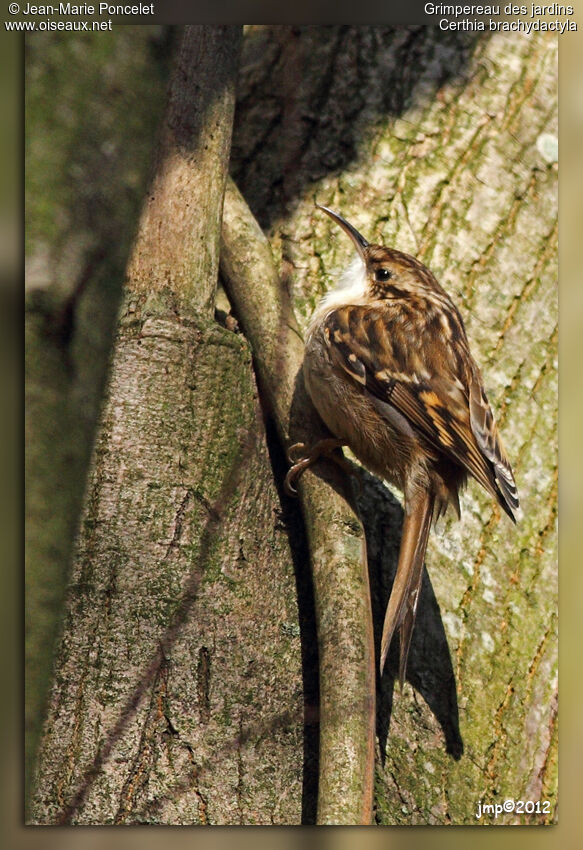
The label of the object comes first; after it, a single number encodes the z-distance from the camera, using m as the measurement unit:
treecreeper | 5.01
